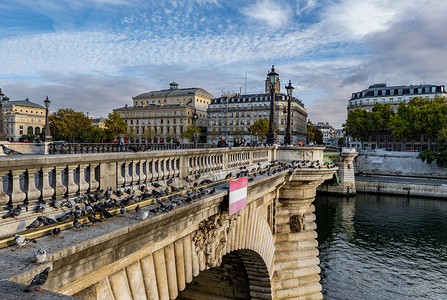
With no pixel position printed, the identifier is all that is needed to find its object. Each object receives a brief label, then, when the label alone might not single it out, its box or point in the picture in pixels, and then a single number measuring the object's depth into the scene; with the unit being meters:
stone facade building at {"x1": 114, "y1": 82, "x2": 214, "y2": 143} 108.00
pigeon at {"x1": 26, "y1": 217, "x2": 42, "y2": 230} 4.54
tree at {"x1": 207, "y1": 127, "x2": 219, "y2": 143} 105.05
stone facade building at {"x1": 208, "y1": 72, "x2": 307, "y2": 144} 103.23
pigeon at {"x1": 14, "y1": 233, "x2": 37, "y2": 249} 3.99
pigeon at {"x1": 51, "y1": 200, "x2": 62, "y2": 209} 5.25
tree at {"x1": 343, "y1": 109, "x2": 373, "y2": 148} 85.40
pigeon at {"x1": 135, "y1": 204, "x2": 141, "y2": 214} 5.63
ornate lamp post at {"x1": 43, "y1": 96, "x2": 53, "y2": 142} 27.26
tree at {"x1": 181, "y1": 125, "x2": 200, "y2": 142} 93.69
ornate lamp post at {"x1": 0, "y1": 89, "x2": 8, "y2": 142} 17.21
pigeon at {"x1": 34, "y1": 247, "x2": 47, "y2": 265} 3.53
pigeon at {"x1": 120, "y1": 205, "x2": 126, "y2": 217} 5.48
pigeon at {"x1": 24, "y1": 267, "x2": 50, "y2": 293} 2.97
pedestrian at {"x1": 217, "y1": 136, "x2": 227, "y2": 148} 19.34
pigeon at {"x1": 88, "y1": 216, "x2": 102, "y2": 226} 4.91
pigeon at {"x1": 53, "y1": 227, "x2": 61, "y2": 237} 4.38
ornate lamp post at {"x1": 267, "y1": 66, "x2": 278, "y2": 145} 17.83
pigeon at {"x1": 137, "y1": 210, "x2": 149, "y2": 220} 5.20
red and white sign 8.30
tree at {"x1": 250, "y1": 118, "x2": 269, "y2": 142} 85.06
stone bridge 4.25
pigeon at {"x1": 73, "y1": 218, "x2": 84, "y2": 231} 4.63
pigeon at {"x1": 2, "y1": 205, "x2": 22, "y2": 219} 4.60
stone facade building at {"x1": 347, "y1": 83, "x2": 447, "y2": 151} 89.64
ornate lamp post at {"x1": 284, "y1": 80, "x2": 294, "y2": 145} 20.92
